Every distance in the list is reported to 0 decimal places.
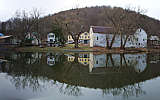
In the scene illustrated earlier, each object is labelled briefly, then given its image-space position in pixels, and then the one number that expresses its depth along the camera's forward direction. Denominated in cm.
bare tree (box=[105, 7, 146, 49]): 3509
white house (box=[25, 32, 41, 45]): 4931
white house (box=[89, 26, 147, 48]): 4472
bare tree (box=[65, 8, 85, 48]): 4044
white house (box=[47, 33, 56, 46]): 6179
